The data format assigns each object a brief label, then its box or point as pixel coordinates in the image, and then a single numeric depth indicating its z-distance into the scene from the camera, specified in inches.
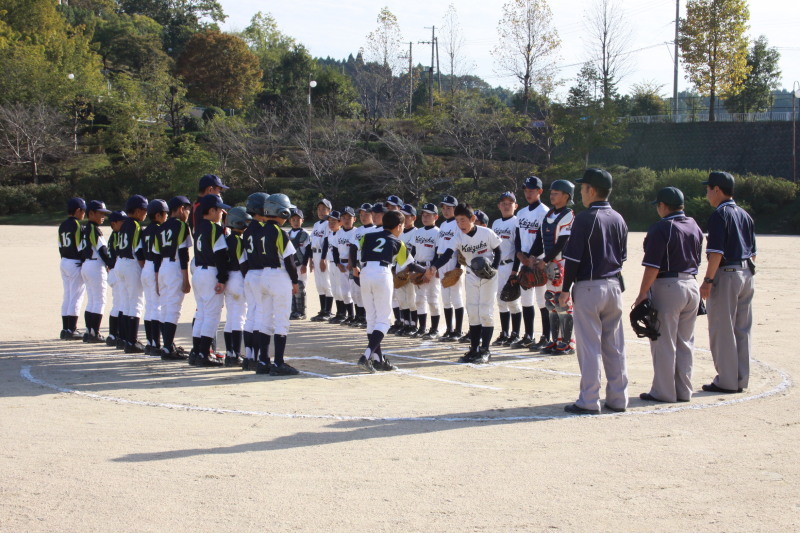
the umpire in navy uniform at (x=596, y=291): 284.7
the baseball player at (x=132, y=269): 447.5
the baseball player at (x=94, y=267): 479.2
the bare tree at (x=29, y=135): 2003.0
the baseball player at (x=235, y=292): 392.2
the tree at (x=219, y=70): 2479.1
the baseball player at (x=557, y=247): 417.1
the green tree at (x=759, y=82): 2066.9
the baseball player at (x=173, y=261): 415.8
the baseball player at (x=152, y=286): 429.1
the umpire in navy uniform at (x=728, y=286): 321.4
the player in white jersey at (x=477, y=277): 411.8
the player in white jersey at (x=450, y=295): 505.0
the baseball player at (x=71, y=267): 483.2
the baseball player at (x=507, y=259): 472.7
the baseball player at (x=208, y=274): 395.5
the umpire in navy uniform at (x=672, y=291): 301.6
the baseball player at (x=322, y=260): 615.5
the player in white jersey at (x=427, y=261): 528.1
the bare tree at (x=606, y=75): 1888.5
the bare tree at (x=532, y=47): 1893.5
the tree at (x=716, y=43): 1857.8
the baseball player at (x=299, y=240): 580.1
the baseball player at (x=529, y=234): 455.5
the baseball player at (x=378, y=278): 384.8
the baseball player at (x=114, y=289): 463.8
